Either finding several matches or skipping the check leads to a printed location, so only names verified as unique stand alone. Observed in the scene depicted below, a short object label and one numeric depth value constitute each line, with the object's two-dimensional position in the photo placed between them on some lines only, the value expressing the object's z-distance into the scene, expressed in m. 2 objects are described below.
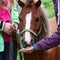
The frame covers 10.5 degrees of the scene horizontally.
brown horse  3.70
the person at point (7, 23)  3.63
